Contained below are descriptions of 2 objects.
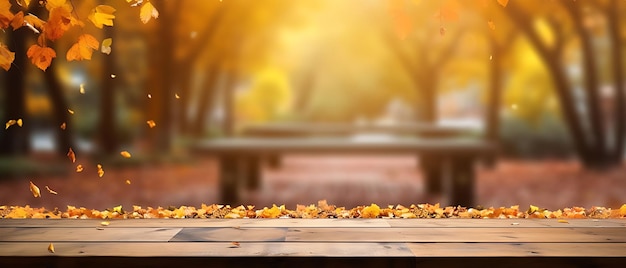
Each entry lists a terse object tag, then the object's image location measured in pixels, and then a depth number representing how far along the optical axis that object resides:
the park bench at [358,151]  7.88
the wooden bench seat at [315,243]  2.87
